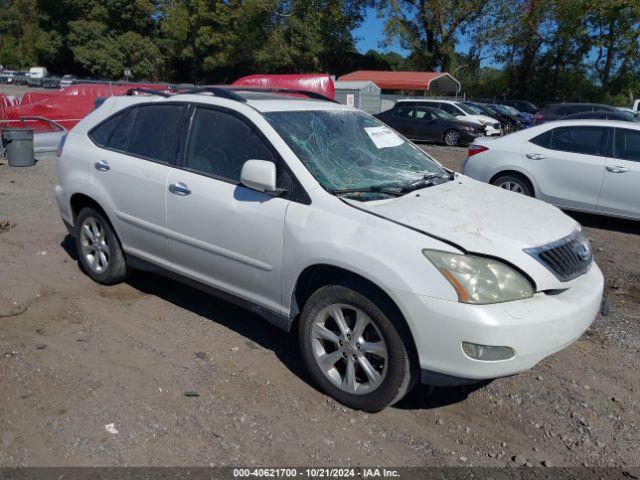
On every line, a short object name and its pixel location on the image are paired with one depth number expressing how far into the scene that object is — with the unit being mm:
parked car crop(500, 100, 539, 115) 34712
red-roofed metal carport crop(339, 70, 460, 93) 37625
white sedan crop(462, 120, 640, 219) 7533
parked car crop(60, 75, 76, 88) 29086
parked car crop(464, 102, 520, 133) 26766
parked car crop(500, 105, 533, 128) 29344
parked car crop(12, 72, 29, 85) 46147
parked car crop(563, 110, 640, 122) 17719
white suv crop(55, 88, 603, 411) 3107
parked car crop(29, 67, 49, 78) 61009
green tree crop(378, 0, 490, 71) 41906
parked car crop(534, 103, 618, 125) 23244
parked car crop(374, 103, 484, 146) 20047
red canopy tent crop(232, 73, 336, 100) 17719
